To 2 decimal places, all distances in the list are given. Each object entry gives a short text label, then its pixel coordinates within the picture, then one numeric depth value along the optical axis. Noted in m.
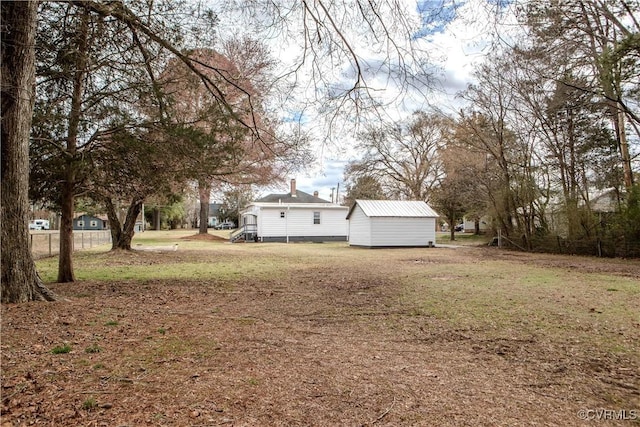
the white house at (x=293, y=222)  29.78
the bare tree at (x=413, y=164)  29.51
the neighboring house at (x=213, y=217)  82.68
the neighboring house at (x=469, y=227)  45.49
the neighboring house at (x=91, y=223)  63.41
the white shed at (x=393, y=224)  23.08
